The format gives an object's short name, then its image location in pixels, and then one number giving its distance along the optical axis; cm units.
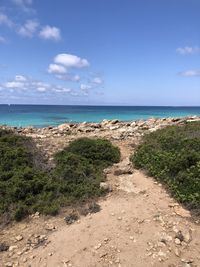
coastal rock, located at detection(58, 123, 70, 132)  1576
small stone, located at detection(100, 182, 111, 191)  584
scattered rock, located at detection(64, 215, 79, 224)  482
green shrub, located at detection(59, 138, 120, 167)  739
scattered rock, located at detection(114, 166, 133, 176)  670
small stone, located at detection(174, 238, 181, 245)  418
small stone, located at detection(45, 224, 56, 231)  466
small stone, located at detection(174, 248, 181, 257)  397
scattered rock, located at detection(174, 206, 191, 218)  495
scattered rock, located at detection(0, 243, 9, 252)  417
